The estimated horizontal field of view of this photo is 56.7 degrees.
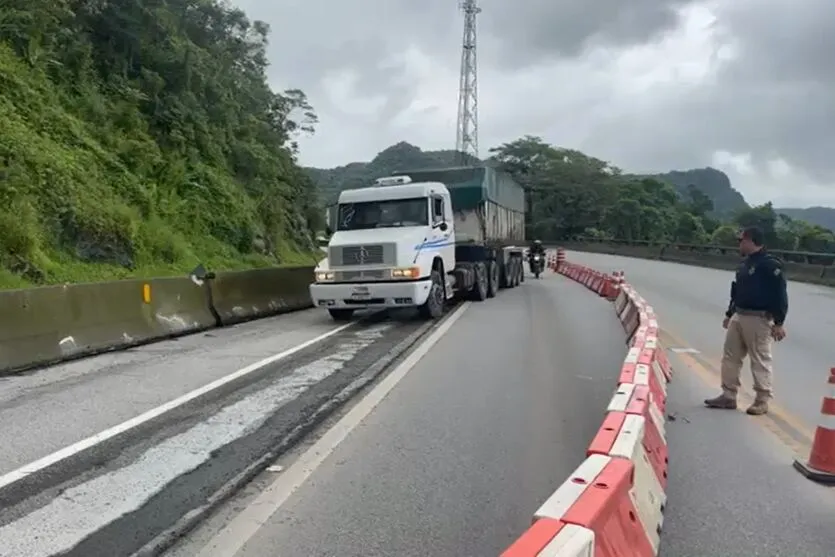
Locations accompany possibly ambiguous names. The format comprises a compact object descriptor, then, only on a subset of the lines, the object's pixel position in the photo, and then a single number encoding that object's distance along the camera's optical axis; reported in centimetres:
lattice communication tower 6475
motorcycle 3316
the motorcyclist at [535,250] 3322
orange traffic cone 527
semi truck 1427
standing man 725
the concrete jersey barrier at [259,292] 1420
